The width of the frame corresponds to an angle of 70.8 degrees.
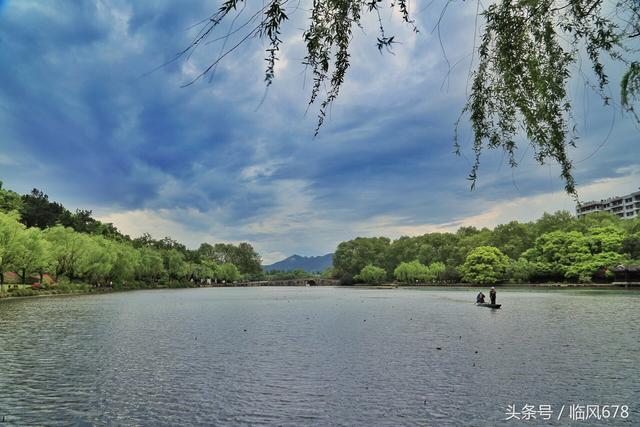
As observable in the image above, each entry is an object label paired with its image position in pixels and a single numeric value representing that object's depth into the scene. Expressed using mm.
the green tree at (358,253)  180500
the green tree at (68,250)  72875
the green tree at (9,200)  91375
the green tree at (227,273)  176375
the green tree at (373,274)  158500
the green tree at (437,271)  128000
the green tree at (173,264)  129762
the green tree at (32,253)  58269
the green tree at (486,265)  103562
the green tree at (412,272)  136875
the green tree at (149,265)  110956
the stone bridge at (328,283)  192462
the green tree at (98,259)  76912
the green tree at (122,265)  93062
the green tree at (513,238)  117562
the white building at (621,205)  155500
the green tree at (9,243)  55031
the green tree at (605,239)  86312
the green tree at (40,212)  108875
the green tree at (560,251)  88619
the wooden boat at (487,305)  42419
